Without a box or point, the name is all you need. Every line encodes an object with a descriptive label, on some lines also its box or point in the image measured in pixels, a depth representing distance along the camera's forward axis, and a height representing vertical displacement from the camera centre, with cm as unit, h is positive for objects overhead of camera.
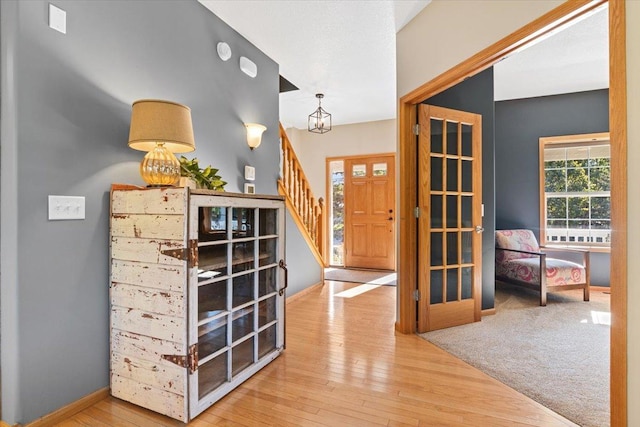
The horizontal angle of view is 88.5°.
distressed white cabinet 171 -45
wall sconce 332 +85
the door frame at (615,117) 128 +39
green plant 219 +28
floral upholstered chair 383 -66
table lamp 183 +47
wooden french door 300 -2
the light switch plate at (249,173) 333 +45
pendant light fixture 465 +145
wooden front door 616 +8
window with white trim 464 +37
